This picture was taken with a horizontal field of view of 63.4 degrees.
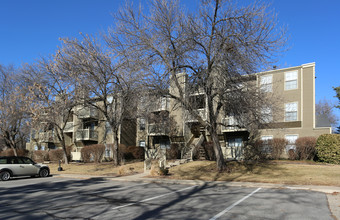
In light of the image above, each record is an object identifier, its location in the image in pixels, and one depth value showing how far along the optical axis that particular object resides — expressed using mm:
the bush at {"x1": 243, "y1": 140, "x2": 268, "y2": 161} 23266
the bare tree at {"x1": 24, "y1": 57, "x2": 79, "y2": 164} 22283
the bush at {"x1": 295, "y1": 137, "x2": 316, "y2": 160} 22047
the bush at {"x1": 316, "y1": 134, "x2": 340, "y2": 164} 20109
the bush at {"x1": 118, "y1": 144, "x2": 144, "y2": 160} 30023
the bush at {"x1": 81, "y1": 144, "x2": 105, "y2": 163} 28844
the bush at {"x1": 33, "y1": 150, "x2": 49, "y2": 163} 35500
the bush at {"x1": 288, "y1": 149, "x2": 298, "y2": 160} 22844
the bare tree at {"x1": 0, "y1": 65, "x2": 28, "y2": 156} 28609
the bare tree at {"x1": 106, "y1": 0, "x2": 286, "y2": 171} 14938
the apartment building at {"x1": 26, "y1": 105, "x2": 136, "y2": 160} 34125
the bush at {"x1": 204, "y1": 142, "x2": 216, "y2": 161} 24925
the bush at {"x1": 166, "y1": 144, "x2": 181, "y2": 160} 27438
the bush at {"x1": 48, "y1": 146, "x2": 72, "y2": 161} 33812
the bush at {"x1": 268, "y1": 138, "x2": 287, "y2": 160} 23078
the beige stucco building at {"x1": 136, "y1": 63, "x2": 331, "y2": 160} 24469
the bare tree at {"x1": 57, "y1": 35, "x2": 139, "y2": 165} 20703
